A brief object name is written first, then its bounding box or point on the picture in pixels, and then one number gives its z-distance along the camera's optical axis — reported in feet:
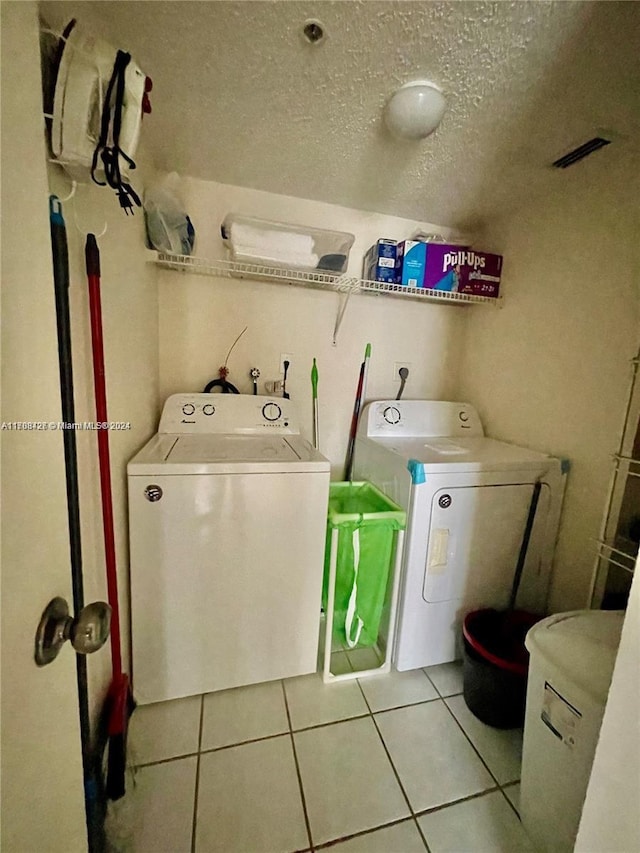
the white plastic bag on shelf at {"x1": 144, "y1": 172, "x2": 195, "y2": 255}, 4.63
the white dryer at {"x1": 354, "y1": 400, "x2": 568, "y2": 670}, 4.60
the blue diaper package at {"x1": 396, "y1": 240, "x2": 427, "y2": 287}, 5.66
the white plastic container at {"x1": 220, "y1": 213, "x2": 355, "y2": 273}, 4.80
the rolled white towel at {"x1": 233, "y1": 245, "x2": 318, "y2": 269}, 4.84
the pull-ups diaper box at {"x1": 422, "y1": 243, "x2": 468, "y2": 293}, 5.76
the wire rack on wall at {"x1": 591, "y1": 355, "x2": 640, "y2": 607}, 4.21
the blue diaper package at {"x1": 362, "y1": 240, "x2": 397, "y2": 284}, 5.72
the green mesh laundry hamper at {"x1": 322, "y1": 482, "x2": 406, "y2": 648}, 4.61
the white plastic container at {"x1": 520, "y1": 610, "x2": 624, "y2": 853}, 2.63
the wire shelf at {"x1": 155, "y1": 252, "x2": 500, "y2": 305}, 5.10
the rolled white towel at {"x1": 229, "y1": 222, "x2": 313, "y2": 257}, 4.78
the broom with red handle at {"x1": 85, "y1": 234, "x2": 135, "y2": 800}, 2.95
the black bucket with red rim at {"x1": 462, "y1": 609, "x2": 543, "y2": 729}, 4.14
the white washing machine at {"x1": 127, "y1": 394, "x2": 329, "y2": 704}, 3.91
